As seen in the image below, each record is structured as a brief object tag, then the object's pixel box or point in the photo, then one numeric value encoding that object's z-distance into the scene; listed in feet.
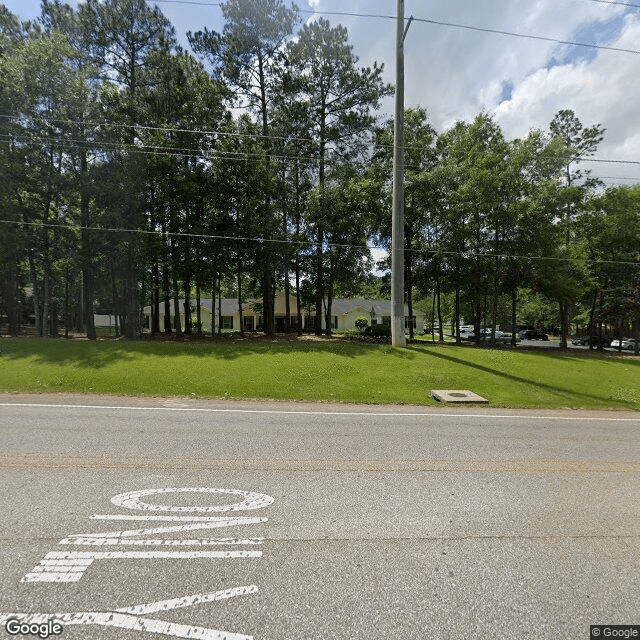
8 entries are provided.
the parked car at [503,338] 125.80
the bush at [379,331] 93.51
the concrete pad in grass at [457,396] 36.27
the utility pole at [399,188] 57.26
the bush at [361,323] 150.82
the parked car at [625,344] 109.57
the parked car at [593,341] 110.62
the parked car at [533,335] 151.02
